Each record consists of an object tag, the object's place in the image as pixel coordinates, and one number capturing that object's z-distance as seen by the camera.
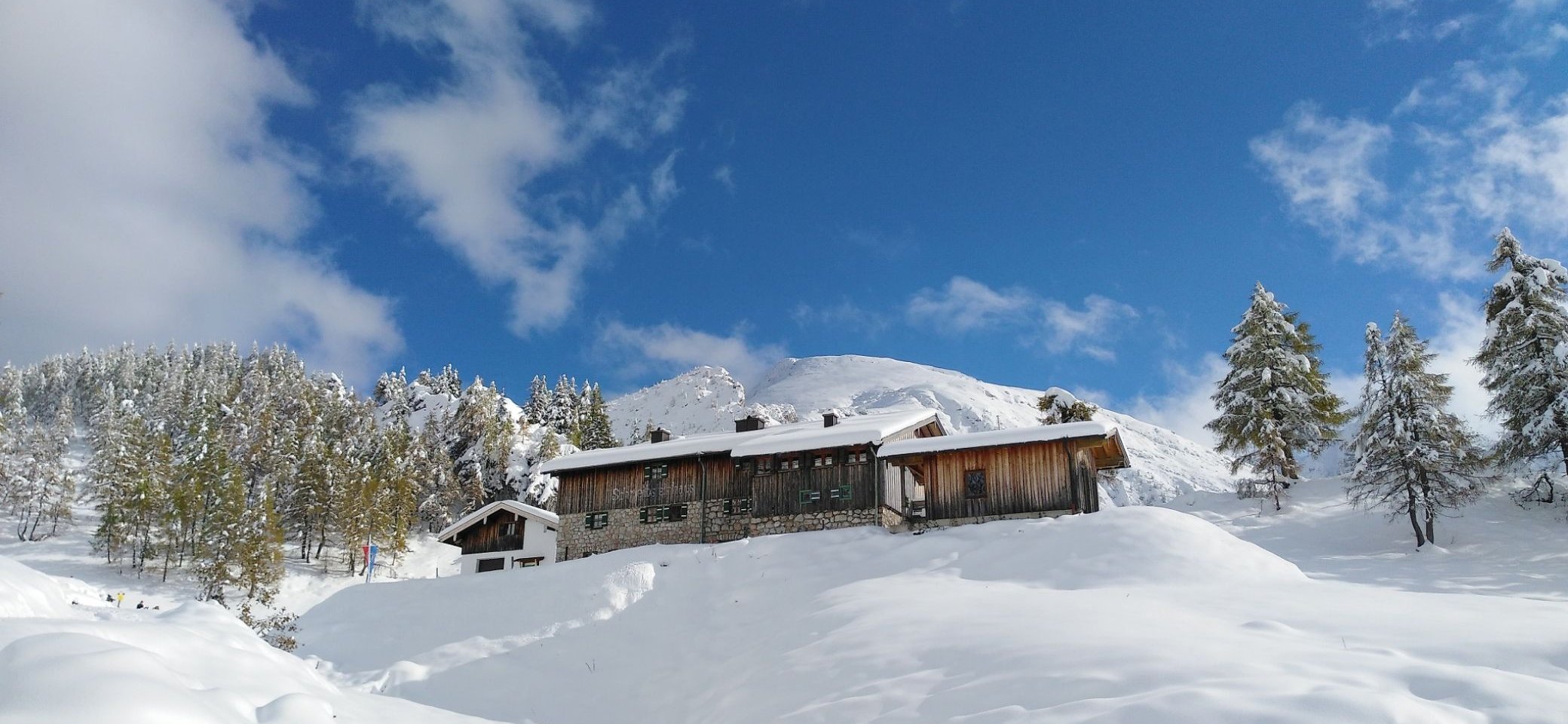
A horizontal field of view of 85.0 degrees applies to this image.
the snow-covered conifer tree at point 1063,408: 42.28
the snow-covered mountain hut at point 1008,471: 29.78
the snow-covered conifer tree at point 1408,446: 30.45
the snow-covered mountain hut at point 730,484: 33.06
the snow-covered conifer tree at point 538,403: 96.64
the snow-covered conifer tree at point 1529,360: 30.64
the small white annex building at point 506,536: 43.53
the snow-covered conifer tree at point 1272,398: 39.53
